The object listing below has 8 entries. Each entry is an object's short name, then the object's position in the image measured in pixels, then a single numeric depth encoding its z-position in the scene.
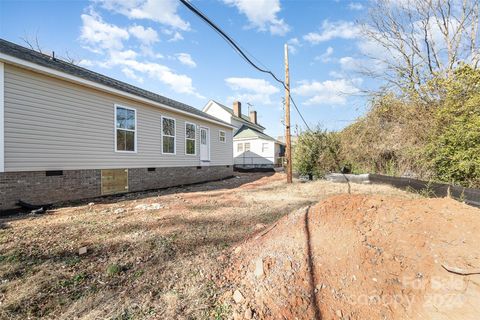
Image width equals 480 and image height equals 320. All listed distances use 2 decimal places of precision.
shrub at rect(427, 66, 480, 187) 5.87
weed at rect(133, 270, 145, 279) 2.70
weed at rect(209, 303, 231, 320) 2.06
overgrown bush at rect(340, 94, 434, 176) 8.17
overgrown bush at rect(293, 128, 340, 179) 11.86
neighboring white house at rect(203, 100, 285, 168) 25.67
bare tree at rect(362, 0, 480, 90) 10.54
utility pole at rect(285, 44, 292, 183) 10.79
